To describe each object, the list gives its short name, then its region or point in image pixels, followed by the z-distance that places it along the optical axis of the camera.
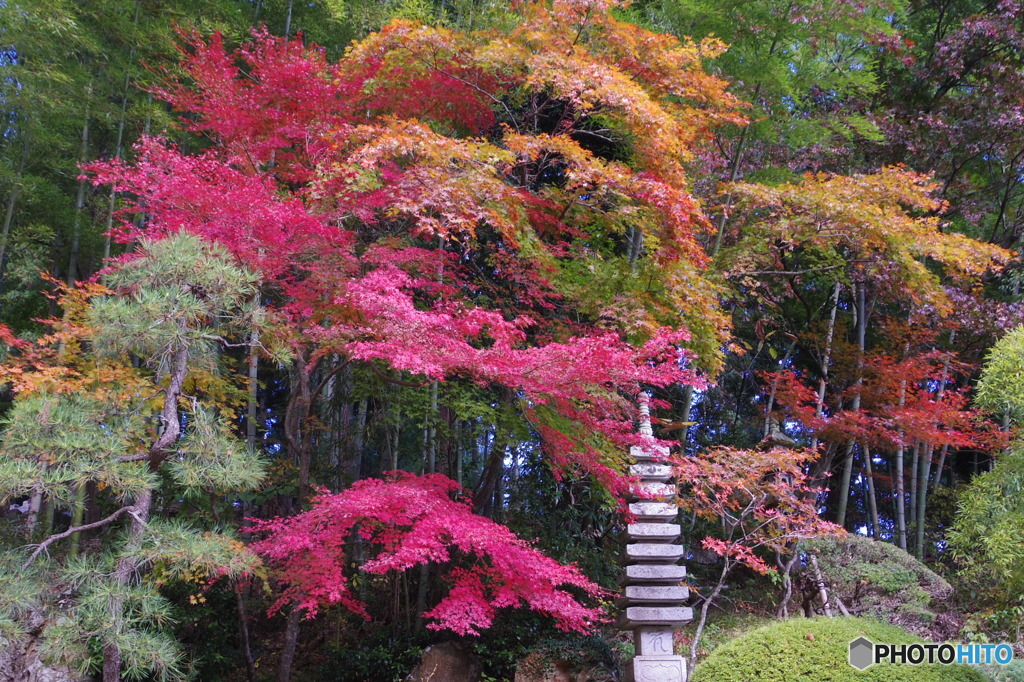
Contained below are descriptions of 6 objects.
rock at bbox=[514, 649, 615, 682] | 6.25
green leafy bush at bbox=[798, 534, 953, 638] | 5.79
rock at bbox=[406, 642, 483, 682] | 6.55
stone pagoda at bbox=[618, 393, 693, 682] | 5.82
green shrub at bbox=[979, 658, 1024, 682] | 4.22
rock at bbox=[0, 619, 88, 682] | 5.46
